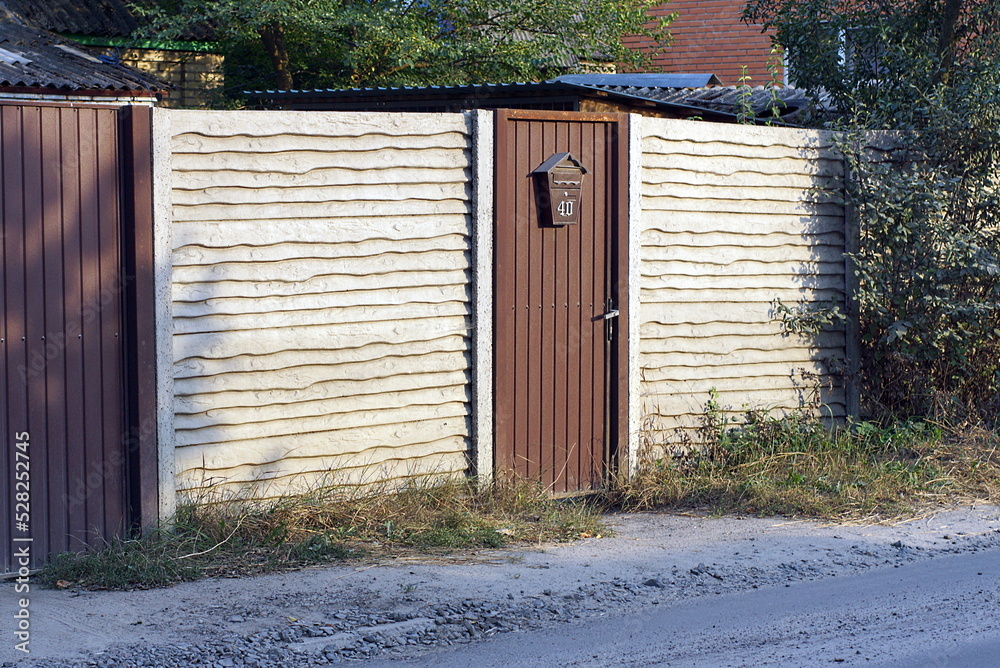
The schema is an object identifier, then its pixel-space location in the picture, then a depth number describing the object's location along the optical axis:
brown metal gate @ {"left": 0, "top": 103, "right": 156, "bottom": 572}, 5.06
